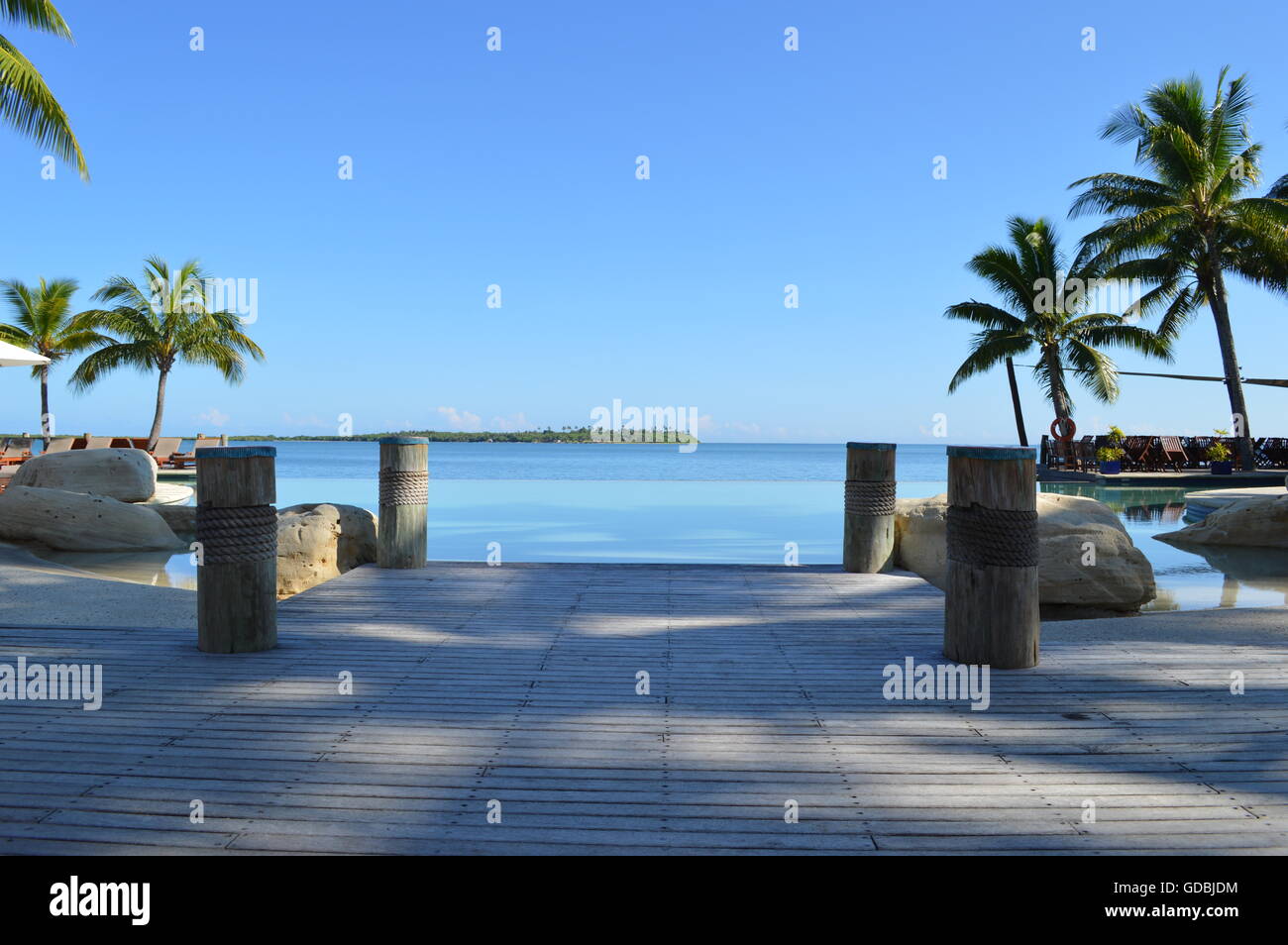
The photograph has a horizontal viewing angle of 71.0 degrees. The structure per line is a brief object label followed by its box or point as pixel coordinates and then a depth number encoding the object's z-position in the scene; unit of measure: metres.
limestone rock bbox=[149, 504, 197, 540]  14.26
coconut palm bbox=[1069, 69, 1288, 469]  24.34
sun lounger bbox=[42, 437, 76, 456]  27.05
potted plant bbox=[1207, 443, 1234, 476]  29.95
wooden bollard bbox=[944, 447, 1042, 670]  4.70
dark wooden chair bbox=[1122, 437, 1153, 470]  32.44
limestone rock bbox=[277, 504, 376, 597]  8.34
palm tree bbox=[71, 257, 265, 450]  33.09
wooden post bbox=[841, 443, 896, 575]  8.16
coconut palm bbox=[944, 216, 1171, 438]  28.84
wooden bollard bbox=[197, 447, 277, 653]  5.02
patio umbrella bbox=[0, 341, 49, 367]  13.23
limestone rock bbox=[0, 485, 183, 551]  12.00
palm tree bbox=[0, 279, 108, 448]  34.00
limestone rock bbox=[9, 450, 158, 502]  16.94
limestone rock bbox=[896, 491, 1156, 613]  8.02
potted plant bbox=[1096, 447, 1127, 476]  30.58
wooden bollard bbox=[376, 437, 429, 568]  8.20
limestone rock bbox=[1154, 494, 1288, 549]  14.48
